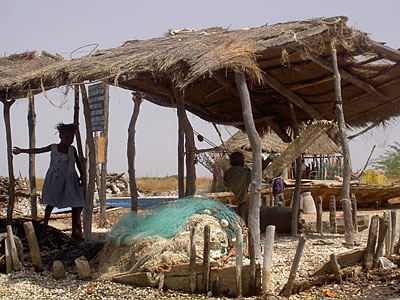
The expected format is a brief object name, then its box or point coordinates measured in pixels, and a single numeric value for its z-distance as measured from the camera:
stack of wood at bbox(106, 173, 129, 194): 22.19
